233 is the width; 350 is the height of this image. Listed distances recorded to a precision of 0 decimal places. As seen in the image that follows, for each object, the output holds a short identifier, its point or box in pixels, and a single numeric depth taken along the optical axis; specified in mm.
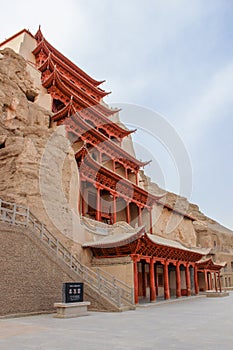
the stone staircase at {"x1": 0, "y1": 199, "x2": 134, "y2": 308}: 12977
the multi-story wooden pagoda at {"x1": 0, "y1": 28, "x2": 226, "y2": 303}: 17234
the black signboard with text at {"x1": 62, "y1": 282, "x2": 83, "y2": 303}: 11375
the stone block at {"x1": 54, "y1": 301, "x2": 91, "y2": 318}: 11062
